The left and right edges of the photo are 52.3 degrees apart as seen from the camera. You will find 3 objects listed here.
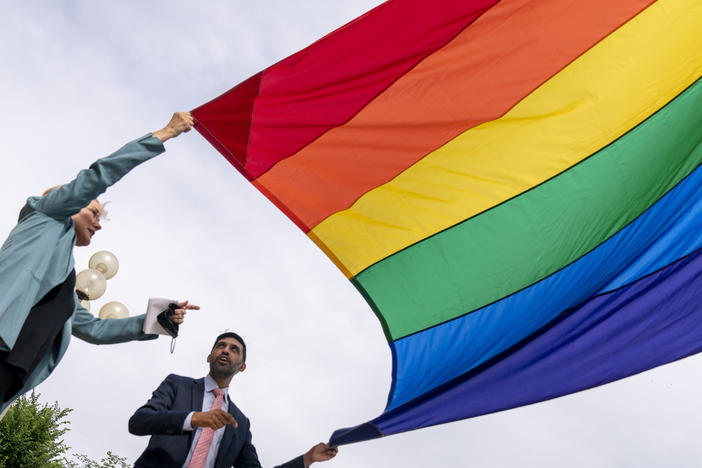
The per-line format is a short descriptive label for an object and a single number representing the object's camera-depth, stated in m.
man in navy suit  3.63
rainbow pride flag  4.12
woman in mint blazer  2.85
